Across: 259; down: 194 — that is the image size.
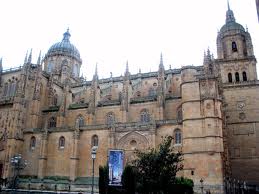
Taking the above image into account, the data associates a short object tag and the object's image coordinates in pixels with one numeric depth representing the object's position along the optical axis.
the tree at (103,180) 23.98
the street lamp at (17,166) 43.92
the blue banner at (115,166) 20.38
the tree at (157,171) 23.14
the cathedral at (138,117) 36.09
